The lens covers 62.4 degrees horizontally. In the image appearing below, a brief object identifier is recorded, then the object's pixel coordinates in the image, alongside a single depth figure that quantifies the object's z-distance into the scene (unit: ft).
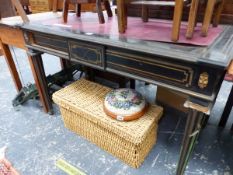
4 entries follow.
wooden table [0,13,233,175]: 2.11
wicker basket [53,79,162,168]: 3.27
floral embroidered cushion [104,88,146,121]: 3.30
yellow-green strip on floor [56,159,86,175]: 3.64
